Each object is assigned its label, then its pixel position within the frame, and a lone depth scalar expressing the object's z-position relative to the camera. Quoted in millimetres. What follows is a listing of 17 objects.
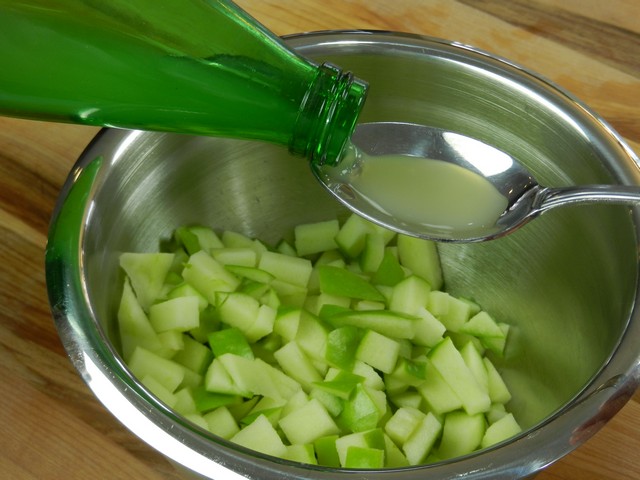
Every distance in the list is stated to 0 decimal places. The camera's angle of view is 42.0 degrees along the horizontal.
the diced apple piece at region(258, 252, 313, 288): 306
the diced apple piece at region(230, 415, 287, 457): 249
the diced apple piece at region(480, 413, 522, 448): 271
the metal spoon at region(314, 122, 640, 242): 248
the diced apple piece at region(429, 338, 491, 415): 275
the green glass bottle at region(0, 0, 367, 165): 214
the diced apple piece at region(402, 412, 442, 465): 265
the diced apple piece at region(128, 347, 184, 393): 260
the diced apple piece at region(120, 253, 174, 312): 276
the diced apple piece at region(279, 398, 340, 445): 263
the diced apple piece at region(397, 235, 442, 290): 317
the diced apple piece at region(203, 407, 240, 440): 265
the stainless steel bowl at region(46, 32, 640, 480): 216
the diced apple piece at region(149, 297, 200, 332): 276
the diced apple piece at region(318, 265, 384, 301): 299
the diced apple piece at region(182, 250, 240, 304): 292
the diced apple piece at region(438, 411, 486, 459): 272
